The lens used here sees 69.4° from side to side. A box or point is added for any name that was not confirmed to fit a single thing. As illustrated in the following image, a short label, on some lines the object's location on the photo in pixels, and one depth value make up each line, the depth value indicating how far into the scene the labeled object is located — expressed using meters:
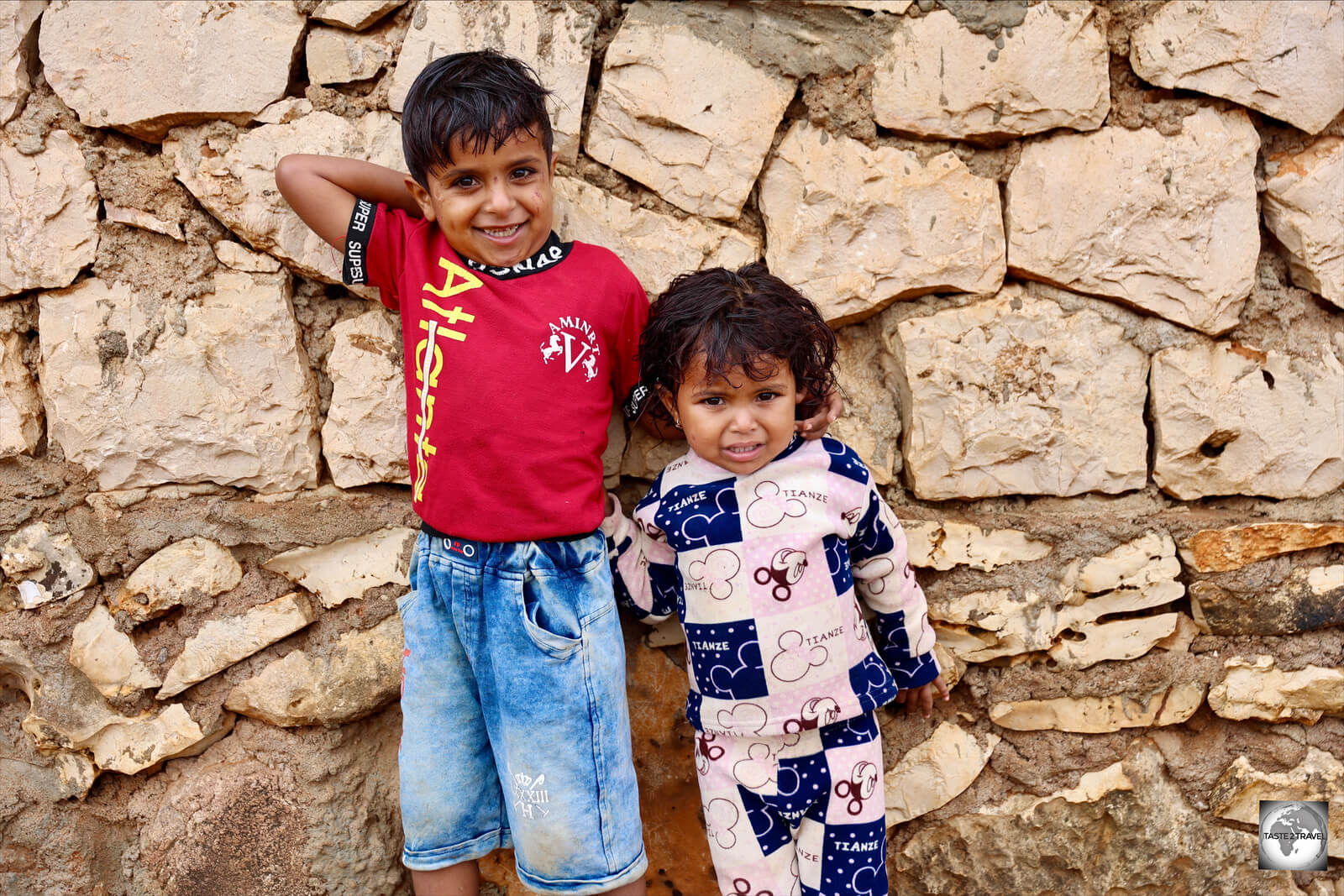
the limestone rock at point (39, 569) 1.89
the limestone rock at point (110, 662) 1.90
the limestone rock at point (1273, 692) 1.90
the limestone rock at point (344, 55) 1.81
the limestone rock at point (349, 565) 1.92
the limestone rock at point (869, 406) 1.91
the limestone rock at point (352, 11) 1.79
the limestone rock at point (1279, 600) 1.88
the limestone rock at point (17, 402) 1.88
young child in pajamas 1.67
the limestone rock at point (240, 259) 1.85
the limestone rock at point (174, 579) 1.90
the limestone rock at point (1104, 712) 1.93
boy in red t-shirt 1.63
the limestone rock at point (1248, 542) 1.86
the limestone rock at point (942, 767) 1.96
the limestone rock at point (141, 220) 1.84
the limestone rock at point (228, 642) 1.91
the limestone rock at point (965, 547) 1.89
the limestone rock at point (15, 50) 1.79
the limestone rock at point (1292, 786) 1.93
